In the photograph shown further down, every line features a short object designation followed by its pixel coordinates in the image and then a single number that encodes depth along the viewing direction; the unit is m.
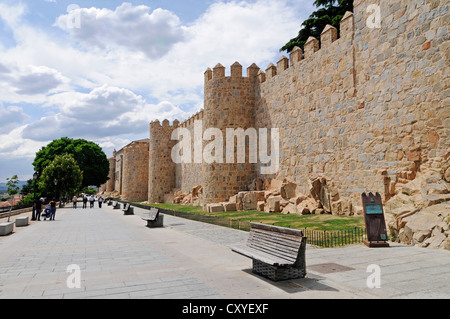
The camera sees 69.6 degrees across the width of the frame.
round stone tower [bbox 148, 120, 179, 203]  38.12
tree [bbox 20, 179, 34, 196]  56.22
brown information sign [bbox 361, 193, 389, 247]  7.44
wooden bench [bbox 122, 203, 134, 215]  21.52
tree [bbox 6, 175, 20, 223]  48.69
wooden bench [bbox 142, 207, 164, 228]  13.27
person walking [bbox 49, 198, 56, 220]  18.73
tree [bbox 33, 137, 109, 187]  50.53
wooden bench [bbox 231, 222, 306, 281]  4.80
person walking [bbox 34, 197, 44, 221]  18.83
